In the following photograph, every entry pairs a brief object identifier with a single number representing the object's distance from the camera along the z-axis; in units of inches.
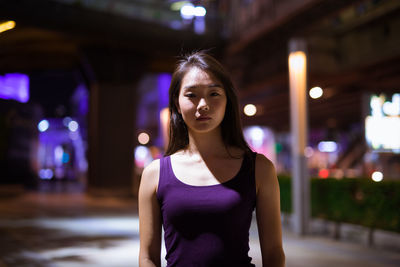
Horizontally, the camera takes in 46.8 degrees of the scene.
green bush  359.3
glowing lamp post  423.5
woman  68.4
